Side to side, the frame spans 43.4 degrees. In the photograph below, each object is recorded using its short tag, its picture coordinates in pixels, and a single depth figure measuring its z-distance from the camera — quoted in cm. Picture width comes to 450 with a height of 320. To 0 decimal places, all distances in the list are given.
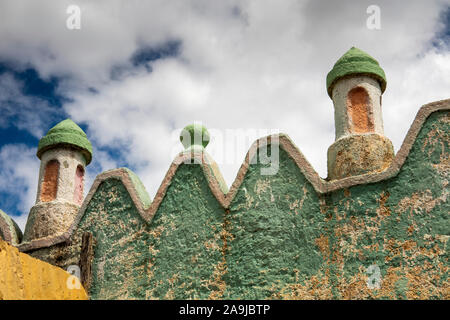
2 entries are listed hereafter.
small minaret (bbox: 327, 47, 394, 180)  558
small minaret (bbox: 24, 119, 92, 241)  668
